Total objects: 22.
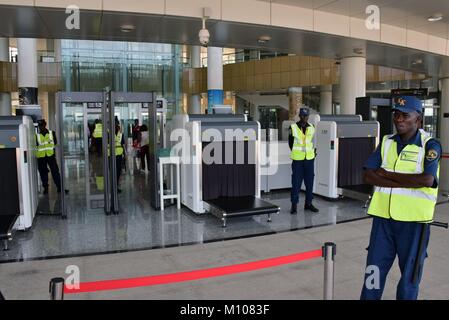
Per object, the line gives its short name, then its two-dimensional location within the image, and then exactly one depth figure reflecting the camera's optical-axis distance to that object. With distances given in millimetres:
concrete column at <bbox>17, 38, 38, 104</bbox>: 17125
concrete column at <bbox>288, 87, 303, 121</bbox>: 24594
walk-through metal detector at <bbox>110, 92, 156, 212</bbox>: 7653
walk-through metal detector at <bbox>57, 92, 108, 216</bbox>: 7297
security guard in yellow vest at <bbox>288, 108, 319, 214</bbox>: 7434
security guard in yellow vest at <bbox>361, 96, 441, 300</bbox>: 3203
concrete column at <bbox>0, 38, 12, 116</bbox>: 21938
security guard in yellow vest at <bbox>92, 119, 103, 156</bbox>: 15134
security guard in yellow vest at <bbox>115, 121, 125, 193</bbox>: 9944
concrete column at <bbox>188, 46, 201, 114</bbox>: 24641
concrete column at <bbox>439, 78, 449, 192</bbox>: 15125
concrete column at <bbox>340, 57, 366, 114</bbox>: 11195
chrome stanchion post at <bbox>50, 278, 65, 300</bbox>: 2475
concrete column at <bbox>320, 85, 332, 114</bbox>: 24344
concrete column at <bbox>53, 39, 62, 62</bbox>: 23097
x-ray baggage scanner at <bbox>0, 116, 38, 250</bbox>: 6375
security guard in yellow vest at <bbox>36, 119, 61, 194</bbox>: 9570
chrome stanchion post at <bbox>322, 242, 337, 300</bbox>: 3182
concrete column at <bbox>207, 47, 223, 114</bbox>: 18953
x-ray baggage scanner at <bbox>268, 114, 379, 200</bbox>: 8586
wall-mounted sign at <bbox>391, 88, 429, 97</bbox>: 9736
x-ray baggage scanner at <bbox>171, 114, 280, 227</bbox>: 7363
